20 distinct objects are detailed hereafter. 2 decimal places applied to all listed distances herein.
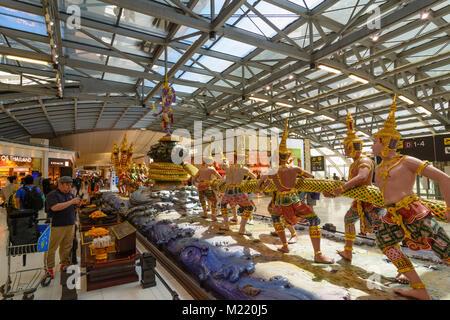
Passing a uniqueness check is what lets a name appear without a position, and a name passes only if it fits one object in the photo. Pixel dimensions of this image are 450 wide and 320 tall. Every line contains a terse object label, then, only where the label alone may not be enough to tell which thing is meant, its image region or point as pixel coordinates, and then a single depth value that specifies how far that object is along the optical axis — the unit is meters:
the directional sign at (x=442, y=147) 7.11
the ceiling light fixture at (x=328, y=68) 7.10
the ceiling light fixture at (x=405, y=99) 9.32
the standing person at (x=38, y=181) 9.46
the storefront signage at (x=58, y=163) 16.95
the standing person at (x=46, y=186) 8.94
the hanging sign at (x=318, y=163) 13.89
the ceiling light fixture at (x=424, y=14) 5.20
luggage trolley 2.97
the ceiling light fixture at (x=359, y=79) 7.79
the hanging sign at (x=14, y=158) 12.05
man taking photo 3.26
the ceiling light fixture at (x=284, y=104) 11.13
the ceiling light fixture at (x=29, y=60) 6.38
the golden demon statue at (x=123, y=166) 10.19
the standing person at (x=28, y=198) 3.79
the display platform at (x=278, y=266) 2.24
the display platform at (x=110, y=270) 3.03
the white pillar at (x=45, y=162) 16.03
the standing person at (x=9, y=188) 5.98
